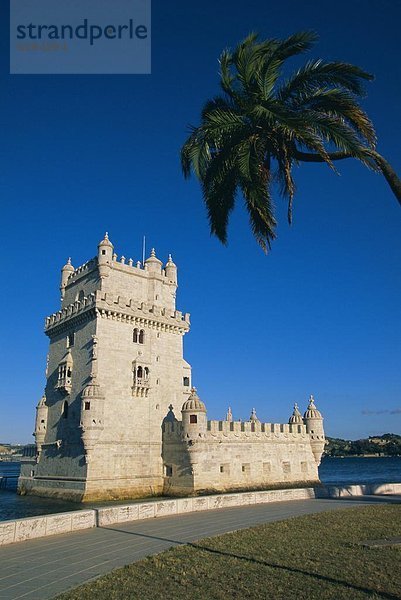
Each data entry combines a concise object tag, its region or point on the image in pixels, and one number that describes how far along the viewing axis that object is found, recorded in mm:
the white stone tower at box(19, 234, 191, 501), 37156
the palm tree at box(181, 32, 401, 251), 16125
